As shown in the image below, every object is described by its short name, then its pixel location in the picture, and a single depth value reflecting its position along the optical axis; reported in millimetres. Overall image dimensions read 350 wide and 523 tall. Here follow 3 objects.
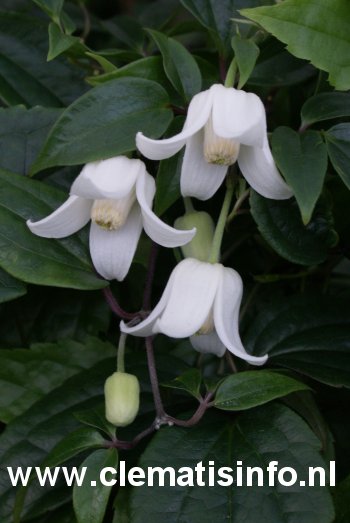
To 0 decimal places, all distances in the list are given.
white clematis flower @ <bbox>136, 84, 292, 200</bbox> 414
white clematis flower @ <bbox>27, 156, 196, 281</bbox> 422
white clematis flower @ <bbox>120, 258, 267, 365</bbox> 421
